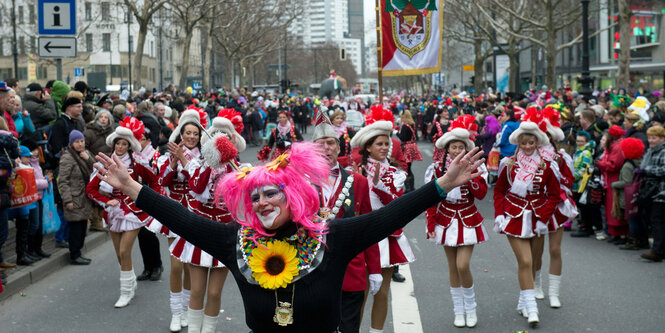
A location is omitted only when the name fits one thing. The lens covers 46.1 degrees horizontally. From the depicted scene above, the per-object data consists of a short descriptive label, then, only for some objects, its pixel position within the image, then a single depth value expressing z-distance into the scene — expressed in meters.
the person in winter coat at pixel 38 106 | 12.12
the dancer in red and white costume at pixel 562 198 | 6.85
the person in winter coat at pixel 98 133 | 10.52
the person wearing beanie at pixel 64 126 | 10.84
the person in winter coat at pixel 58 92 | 13.17
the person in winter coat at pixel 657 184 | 9.55
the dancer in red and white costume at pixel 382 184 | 5.72
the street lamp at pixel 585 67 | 24.29
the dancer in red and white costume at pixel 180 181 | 6.43
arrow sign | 11.05
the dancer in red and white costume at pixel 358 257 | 4.77
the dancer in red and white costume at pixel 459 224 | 6.52
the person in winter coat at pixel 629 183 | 10.36
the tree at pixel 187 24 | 33.42
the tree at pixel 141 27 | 27.39
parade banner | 11.00
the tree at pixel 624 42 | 25.48
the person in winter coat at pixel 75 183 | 9.13
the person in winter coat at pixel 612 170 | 10.58
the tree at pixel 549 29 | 32.53
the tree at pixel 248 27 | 51.91
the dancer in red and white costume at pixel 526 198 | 6.70
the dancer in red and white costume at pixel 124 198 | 7.35
